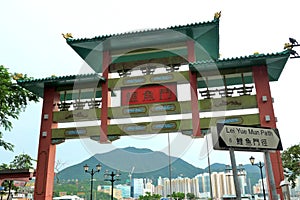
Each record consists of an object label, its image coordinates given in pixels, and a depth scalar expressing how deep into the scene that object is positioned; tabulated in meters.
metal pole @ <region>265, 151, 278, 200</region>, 4.30
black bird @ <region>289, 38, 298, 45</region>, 8.64
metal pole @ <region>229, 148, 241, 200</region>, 3.93
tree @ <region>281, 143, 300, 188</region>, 16.81
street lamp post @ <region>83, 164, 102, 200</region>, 13.91
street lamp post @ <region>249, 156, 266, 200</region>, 14.33
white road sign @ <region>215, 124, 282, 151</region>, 3.95
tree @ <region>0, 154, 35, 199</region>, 19.99
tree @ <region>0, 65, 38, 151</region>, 10.48
